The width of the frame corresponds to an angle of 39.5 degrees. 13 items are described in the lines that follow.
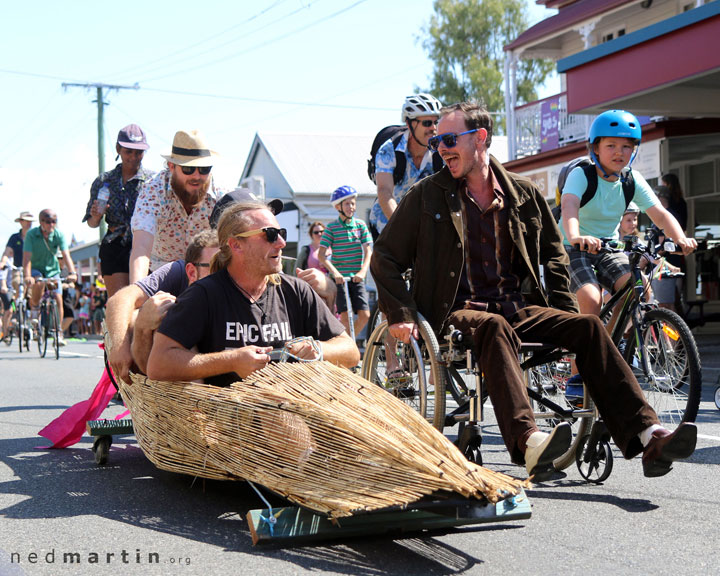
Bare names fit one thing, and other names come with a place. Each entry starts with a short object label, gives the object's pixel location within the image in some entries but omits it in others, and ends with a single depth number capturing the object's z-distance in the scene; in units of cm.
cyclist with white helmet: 706
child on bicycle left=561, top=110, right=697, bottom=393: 603
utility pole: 4084
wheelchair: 462
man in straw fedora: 642
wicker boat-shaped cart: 327
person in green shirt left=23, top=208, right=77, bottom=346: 1484
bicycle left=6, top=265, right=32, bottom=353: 1809
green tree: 5306
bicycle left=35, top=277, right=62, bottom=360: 1559
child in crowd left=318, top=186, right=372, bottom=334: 1170
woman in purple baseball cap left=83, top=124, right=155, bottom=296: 779
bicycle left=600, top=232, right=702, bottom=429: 517
